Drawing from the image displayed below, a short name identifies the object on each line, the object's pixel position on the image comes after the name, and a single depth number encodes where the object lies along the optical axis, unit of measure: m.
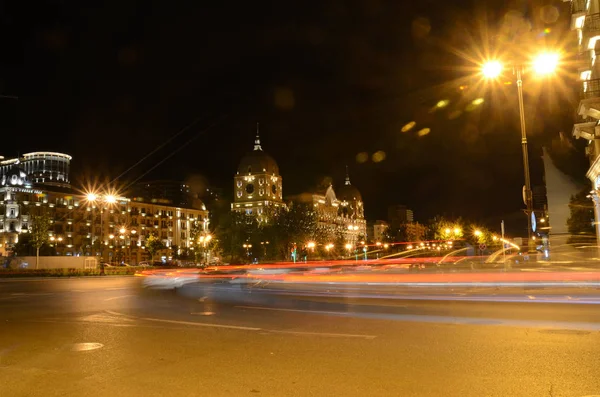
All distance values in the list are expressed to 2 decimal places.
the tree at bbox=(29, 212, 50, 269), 62.72
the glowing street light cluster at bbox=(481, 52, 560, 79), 16.17
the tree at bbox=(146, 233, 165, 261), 94.71
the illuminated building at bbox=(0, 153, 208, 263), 96.19
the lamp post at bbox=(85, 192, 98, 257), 93.41
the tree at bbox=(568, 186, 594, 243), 51.22
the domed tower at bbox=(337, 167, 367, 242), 186.12
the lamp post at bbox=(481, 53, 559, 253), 16.29
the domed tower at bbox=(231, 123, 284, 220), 141.75
